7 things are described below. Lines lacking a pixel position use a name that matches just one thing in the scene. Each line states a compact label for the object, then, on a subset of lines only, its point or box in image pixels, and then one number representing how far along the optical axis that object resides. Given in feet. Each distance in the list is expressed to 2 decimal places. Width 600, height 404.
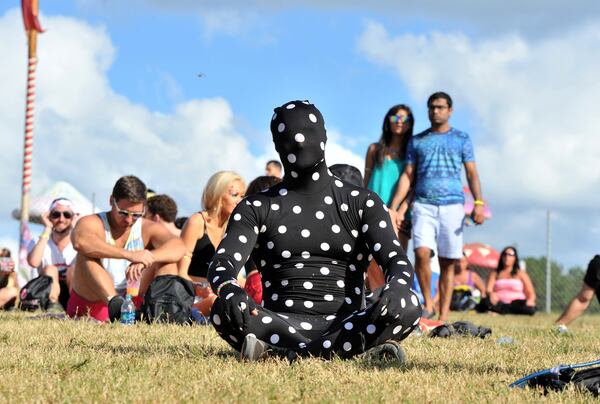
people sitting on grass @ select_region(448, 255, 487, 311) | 63.72
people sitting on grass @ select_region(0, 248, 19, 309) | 41.52
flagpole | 69.41
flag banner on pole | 69.82
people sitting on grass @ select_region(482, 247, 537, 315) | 63.31
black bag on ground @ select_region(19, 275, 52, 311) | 39.08
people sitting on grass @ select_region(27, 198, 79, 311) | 42.11
